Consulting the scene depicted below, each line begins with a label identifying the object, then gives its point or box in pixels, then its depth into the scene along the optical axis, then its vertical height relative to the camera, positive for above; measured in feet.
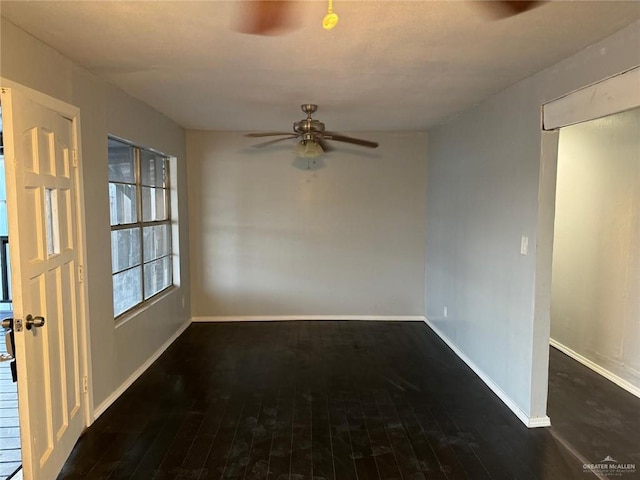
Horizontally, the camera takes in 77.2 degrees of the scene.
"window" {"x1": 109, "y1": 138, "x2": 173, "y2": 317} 11.01 -0.53
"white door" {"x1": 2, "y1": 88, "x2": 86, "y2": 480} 6.11 -1.18
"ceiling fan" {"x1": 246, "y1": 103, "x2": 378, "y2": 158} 11.50 +2.14
